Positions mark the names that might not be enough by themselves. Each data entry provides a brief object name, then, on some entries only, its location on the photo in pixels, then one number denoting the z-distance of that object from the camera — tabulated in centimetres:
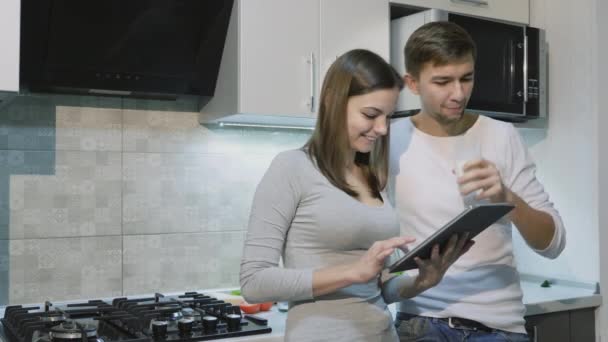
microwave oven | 244
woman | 120
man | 146
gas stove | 167
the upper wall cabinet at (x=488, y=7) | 245
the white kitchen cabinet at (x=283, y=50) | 212
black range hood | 200
